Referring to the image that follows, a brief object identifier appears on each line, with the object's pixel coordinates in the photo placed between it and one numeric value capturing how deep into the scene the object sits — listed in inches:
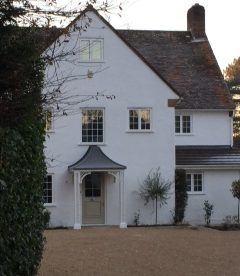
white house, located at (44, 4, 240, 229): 1053.8
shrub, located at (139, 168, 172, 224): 1070.4
